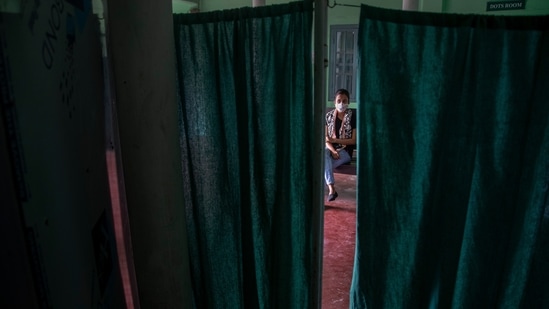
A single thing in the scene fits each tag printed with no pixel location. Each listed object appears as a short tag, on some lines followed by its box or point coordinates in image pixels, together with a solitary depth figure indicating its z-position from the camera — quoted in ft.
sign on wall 21.36
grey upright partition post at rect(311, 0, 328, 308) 5.71
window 25.09
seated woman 16.31
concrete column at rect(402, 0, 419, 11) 10.40
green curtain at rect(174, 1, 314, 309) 6.05
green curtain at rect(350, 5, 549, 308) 5.49
